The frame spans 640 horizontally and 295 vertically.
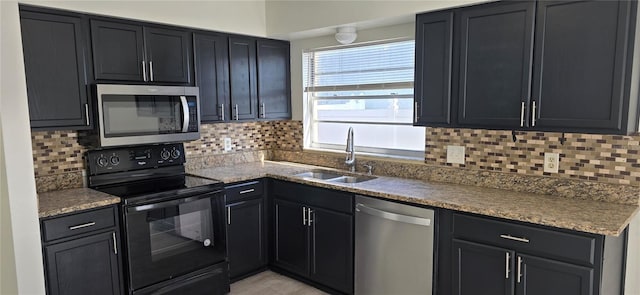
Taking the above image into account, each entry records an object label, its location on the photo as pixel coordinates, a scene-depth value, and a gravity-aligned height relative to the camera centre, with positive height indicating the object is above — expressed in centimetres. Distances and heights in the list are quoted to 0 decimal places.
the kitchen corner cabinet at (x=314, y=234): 288 -90
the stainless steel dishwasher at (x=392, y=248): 247 -85
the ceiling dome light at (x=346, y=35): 327 +62
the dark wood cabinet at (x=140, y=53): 271 +43
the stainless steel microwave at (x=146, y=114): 270 +1
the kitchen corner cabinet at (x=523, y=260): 193 -76
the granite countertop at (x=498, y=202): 196 -51
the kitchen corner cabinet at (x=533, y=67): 201 +24
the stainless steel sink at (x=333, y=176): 326 -52
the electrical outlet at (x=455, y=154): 288 -30
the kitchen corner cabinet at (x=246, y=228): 317 -90
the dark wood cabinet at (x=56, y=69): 243 +28
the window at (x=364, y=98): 322 +13
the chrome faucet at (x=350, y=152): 333 -32
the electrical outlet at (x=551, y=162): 247 -31
